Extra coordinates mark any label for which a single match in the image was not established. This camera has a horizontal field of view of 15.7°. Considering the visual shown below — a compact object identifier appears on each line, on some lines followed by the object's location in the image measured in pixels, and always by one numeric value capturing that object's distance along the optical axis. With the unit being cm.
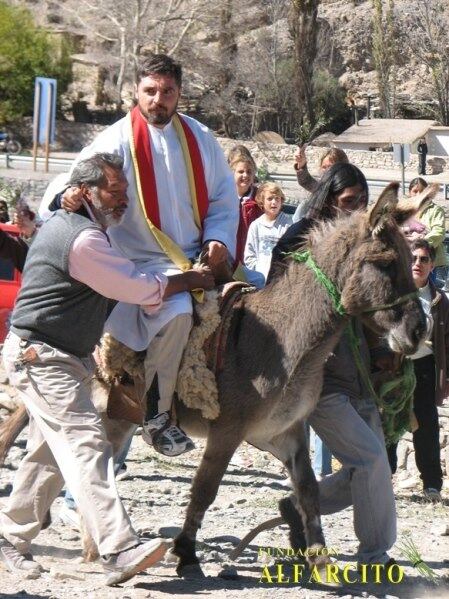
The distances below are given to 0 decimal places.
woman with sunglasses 1295
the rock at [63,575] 861
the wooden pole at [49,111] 3513
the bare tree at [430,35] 7406
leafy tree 6765
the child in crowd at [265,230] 1427
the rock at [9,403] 1529
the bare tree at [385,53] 7257
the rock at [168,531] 1067
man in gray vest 810
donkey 900
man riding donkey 901
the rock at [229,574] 923
